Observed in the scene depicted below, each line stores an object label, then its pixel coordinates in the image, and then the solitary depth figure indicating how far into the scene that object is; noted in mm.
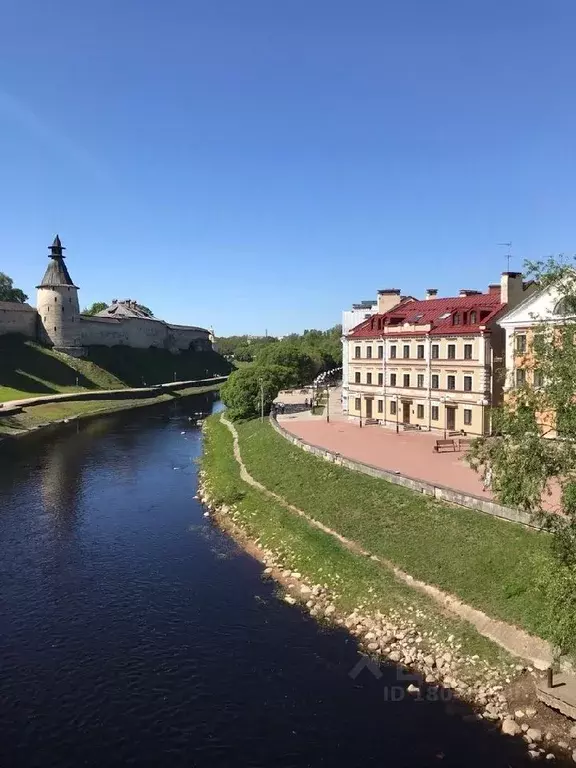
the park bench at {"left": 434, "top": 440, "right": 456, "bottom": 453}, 32969
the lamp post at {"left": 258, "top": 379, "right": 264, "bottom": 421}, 50744
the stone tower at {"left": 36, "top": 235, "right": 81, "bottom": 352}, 87625
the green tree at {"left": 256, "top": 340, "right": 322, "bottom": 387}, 78688
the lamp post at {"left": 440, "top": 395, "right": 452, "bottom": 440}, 38812
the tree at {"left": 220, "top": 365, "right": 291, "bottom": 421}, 52969
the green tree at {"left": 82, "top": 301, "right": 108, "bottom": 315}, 129500
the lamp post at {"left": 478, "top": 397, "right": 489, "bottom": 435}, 36219
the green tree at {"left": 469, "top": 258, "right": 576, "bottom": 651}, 11883
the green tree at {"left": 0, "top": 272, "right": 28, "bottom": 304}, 110012
